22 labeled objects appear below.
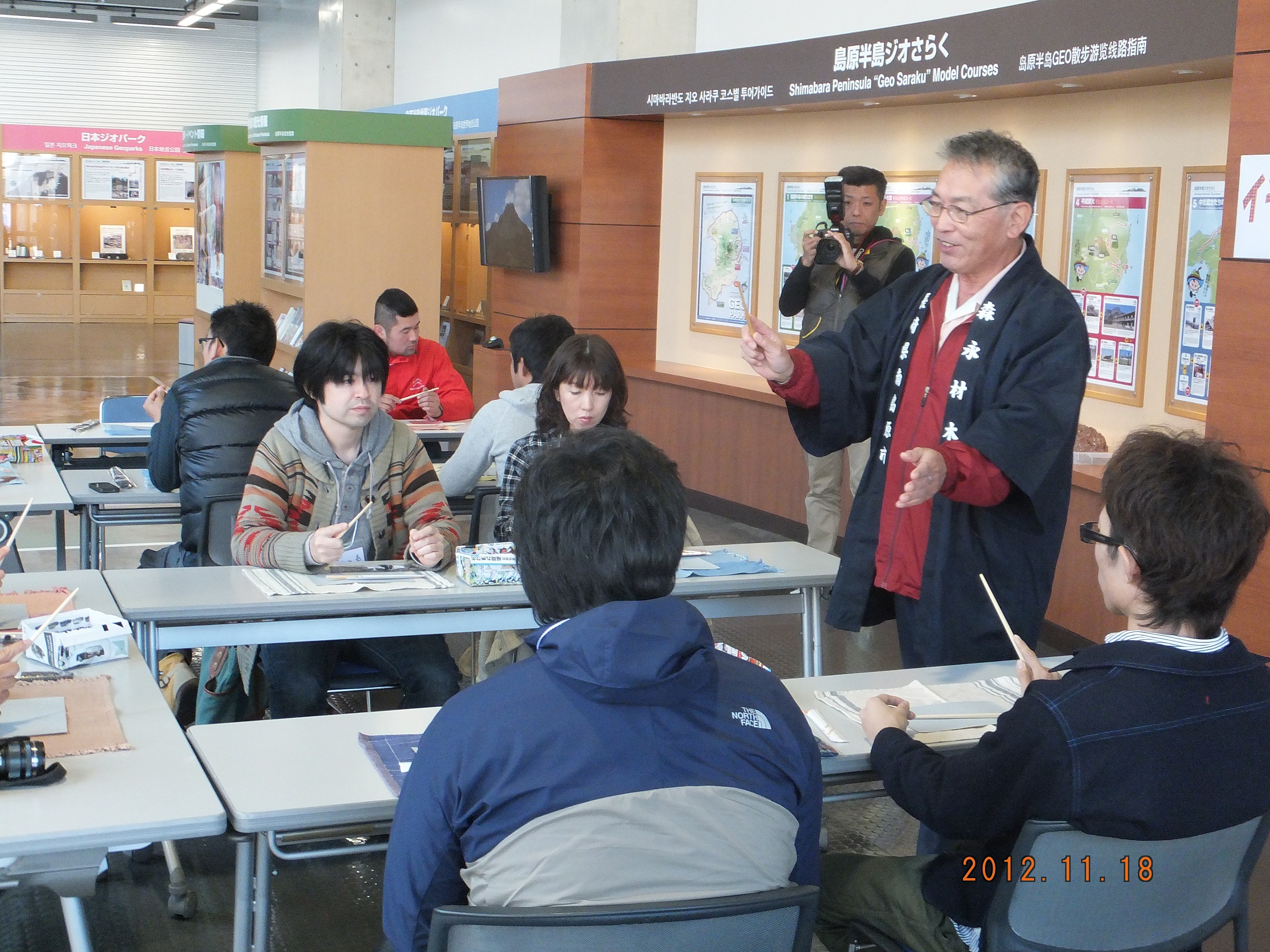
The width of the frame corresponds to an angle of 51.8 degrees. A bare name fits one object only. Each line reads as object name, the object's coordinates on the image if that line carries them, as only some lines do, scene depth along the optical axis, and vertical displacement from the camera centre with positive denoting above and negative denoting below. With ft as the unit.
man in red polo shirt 19.04 -1.41
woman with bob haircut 11.45 -0.99
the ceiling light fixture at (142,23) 63.57 +11.90
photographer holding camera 18.74 +0.31
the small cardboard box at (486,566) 10.05 -2.19
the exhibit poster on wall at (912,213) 21.44 +1.35
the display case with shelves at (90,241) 58.13 +1.12
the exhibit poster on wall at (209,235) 35.42 +0.97
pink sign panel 56.85 +5.52
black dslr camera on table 5.70 -2.18
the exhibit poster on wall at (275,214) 28.68 +1.32
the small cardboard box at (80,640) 7.42 -2.13
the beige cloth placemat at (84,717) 6.23 -2.27
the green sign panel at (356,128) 26.20 +2.98
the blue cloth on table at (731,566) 10.69 -2.31
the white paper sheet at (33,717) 6.34 -2.24
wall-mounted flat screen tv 27.27 +1.26
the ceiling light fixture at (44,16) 61.46 +11.68
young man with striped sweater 10.23 -1.81
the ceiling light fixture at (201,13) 57.52 +11.63
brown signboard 14.42 +3.33
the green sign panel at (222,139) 34.81 +3.51
